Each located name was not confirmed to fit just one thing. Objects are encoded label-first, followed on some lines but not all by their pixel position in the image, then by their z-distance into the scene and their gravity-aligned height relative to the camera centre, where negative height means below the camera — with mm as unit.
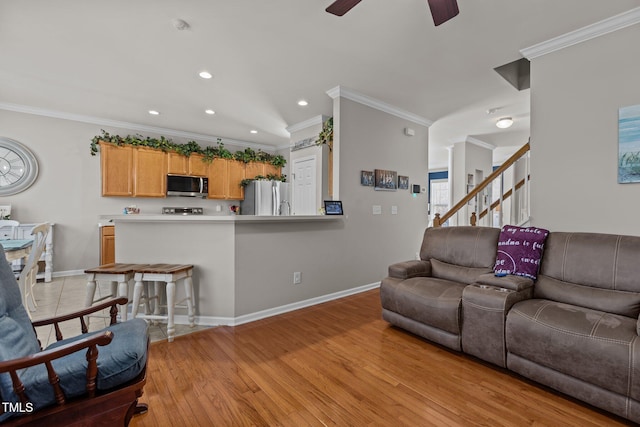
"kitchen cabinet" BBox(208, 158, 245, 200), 6125 +723
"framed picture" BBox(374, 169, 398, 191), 4281 +502
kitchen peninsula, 2914 -432
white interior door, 4988 +467
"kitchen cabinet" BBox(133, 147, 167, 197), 5262 +735
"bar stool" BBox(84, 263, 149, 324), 2479 -576
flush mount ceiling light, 4761 +1520
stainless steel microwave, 5566 +520
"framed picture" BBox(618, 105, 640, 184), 2387 +578
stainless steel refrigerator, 6141 +283
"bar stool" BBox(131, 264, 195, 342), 2547 -621
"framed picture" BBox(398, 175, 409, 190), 4625 +493
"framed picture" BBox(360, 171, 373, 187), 4078 +491
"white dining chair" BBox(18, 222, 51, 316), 2615 -413
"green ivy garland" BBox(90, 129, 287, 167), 5043 +1272
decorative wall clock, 4371 +683
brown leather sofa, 1581 -683
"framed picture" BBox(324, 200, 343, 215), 3635 +69
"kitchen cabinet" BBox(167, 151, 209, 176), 5617 +954
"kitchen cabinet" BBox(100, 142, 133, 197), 5012 +751
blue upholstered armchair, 1047 -645
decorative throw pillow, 2301 -321
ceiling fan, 1752 +1275
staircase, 3307 +139
